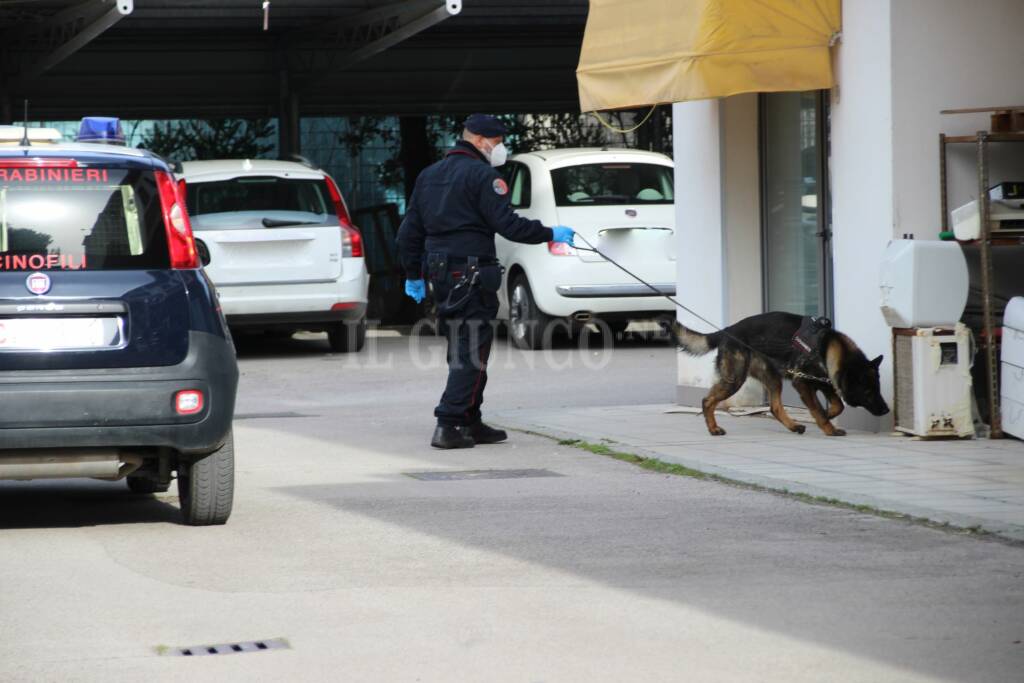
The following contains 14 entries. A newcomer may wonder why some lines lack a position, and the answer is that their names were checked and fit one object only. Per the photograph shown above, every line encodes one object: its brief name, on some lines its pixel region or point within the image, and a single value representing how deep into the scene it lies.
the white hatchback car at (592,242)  31.83
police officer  19.80
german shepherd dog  19.78
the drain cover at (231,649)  10.23
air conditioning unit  19.41
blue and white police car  13.63
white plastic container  19.41
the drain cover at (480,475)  17.64
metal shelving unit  19.34
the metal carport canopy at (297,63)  44.25
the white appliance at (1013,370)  19.11
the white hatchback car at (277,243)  31.61
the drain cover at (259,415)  24.11
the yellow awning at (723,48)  20.22
